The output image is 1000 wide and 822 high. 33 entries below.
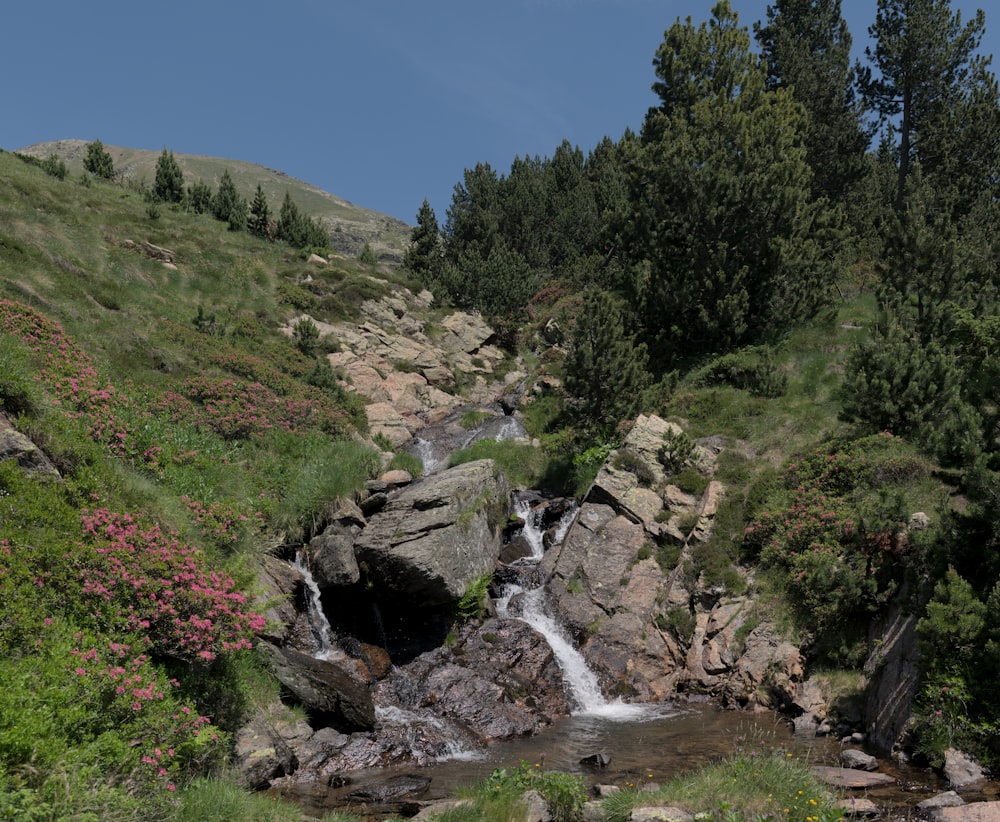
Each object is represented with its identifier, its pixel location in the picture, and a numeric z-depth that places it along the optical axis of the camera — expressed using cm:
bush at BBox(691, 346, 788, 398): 2106
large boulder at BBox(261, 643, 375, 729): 1120
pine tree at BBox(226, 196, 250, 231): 4347
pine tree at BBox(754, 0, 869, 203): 3147
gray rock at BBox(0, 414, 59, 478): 927
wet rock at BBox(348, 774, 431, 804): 906
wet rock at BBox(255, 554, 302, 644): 1341
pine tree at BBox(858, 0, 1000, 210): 2822
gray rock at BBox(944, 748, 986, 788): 797
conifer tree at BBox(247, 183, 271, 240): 4591
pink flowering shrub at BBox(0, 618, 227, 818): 535
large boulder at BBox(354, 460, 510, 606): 1427
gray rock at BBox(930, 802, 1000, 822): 638
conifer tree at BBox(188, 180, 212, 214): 4588
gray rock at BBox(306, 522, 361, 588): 1439
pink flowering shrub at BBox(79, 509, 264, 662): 820
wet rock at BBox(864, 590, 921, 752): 959
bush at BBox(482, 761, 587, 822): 744
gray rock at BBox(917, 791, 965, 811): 723
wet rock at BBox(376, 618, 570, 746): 1223
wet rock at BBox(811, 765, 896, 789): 801
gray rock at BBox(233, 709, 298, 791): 895
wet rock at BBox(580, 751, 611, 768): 973
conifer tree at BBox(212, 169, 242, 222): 4578
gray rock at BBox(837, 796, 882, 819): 688
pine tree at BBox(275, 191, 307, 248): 4742
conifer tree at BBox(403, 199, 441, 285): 4932
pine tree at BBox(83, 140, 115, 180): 4612
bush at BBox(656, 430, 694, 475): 1817
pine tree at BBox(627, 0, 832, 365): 2388
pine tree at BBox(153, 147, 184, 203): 4419
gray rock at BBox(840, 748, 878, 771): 884
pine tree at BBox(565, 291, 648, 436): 2092
